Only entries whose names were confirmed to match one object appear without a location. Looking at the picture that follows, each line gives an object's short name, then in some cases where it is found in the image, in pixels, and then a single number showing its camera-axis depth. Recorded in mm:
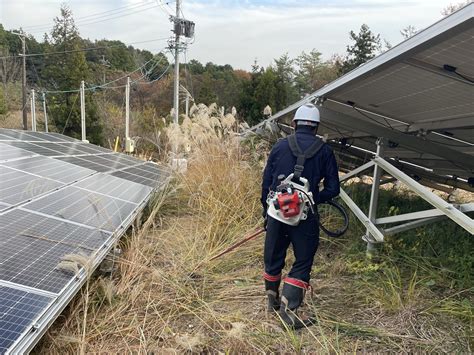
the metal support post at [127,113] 18659
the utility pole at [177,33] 20611
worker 3457
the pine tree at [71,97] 25031
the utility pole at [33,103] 19641
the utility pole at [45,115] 23103
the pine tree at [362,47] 34375
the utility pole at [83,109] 19609
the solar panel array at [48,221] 2631
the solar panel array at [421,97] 2748
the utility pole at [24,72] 27845
